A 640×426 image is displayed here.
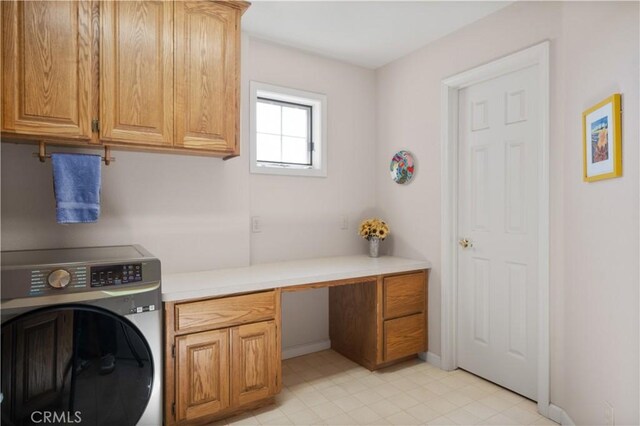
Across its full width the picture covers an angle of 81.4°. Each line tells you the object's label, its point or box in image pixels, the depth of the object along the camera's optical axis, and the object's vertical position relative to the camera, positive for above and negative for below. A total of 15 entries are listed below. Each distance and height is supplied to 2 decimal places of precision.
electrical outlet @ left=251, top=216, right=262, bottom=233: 2.83 -0.11
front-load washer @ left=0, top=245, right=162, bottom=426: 1.48 -0.55
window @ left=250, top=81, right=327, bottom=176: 2.94 +0.65
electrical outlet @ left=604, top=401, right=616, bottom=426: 1.59 -0.90
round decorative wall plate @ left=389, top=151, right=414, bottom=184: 3.04 +0.36
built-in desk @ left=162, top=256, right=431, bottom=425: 1.93 -0.70
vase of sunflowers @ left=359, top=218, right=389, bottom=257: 3.08 -0.19
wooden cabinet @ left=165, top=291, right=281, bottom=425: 1.91 -0.80
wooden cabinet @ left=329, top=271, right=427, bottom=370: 2.68 -0.82
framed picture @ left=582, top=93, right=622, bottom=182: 1.55 +0.31
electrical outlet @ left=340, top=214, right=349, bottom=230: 3.25 -0.11
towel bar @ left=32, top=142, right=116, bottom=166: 1.88 +0.30
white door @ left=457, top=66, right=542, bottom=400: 2.31 -0.13
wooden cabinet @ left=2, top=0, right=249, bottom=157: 1.71 +0.70
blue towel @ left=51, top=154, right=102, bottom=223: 1.85 +0.12
